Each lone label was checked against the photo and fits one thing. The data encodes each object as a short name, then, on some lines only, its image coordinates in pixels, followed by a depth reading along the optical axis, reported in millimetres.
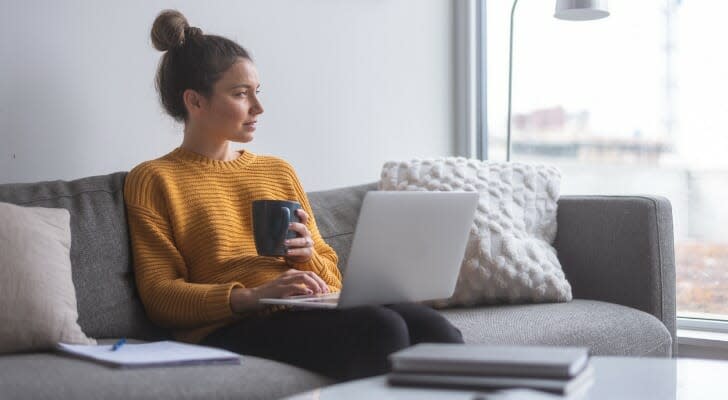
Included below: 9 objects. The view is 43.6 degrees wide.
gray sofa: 1442
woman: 1670
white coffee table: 1135
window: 3080
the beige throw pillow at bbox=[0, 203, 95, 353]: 1593
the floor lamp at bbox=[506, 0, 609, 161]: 2773
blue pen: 1607
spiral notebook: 1488
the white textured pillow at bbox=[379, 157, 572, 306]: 2311
